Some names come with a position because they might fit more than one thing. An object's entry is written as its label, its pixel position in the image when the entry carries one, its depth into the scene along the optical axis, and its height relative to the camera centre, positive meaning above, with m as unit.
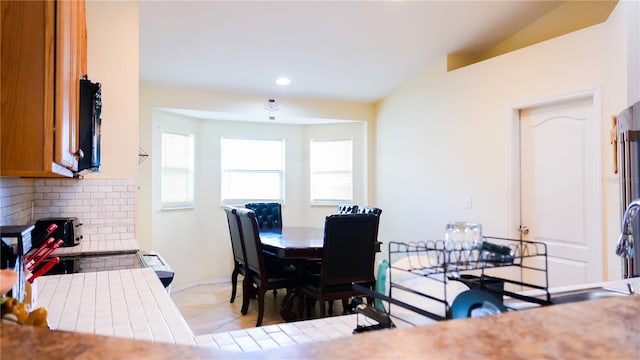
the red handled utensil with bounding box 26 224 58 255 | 2.12 -0.28
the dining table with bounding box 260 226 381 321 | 3.32 -0.54
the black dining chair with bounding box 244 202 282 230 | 4.94 -0.37
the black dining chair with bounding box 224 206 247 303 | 3.97 -0.65
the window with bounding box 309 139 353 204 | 5.58 +0.20
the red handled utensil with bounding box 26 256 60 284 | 1.09 -0.25
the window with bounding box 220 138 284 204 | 5.43 +0.21
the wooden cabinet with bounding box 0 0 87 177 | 1.11 +0.28
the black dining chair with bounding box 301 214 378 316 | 3.13 -0.58
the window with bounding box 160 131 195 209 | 4.73 +0.18
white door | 2.77 -0.02
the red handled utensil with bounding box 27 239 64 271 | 1.30 -0.25
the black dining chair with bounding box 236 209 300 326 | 3.50 -0.81
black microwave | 1.77 +0.30
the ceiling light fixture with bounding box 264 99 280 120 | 4.84 +0.95
